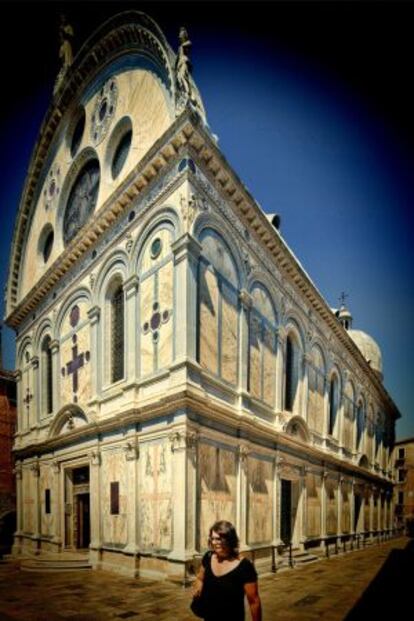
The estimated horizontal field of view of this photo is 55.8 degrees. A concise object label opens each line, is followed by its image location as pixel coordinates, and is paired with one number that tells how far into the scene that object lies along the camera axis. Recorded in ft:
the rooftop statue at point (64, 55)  56.24
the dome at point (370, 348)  120.26
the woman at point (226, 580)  10.09
